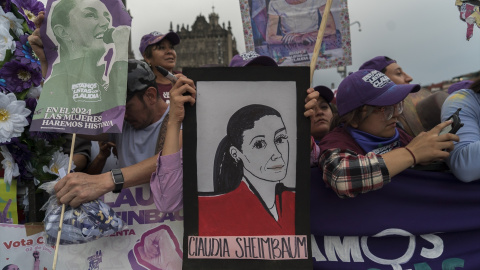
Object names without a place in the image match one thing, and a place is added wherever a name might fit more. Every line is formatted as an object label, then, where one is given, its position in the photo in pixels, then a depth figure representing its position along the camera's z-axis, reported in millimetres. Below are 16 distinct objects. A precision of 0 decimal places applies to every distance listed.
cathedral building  76625
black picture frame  2027
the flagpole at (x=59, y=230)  1973
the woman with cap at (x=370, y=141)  2012
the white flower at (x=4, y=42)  2434
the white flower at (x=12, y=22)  2484
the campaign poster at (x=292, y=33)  3314
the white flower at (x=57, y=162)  2488
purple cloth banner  2225
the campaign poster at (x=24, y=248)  2389
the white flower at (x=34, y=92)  2543
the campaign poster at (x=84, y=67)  2160
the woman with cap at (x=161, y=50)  4680
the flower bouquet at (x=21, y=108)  2393
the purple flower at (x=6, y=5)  2561
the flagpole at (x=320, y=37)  2080
